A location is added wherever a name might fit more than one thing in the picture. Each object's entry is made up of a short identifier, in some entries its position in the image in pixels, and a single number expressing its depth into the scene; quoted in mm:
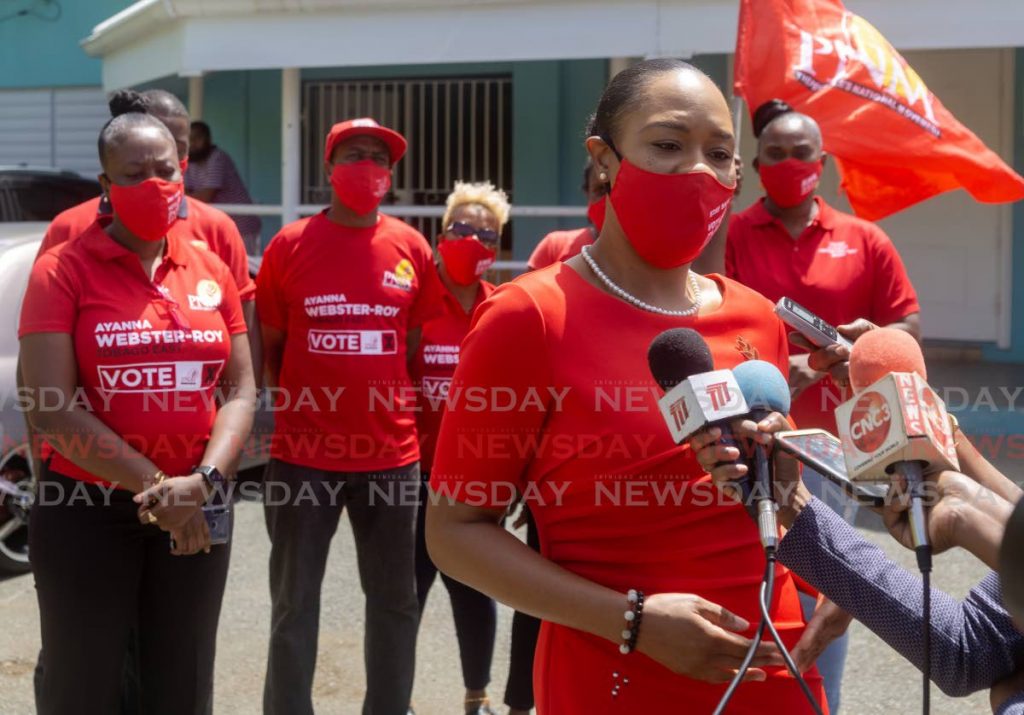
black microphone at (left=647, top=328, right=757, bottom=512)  1872
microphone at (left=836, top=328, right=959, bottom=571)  1605
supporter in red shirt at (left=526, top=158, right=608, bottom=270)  4766
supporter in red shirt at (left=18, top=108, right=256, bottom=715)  3512
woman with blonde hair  4926
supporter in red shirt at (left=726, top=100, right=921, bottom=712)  4520
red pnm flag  5402
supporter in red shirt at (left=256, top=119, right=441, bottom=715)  4512
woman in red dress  2129
